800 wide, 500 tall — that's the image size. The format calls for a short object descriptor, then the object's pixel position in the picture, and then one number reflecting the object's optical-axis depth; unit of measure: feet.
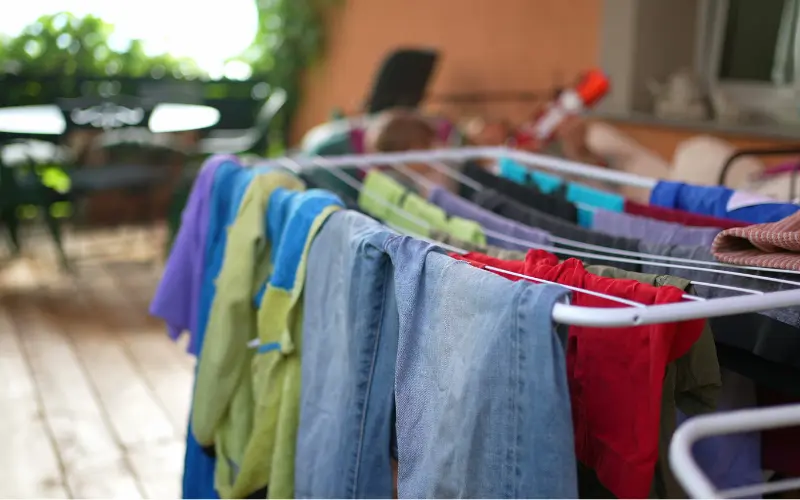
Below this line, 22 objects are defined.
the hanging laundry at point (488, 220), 5.52
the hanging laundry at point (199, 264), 6.65
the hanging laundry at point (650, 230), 5.19
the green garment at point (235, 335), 5.98
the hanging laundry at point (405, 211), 5.61
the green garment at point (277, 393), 5.56
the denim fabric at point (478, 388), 3.28
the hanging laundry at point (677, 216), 5.40
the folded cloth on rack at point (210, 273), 6.60
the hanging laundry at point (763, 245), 4.28
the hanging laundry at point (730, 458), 4.75
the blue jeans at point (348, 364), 4.59
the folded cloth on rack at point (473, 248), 4.71
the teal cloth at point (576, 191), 6.22
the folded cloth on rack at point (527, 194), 6.18
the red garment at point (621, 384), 3.55
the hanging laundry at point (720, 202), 5.37
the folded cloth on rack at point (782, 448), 4.78
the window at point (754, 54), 11.69
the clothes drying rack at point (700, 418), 2.72
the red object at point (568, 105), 11.62
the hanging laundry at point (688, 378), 3.81
